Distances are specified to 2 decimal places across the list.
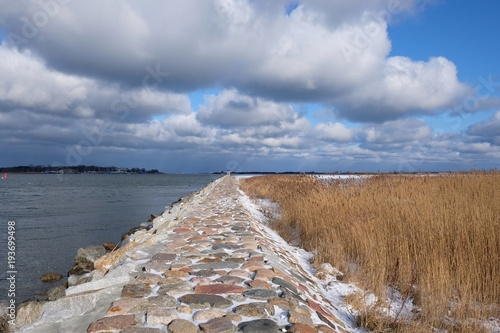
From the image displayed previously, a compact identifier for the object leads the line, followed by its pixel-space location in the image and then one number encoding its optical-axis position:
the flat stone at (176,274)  3.30
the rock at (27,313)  3.51
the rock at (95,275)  3.90
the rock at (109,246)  8.49
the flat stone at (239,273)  3.39
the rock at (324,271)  4.61
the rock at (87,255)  6.91
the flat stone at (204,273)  3.35
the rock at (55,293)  5.02
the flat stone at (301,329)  2.23
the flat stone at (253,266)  3.63
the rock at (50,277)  6.62
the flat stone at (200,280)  3.11
